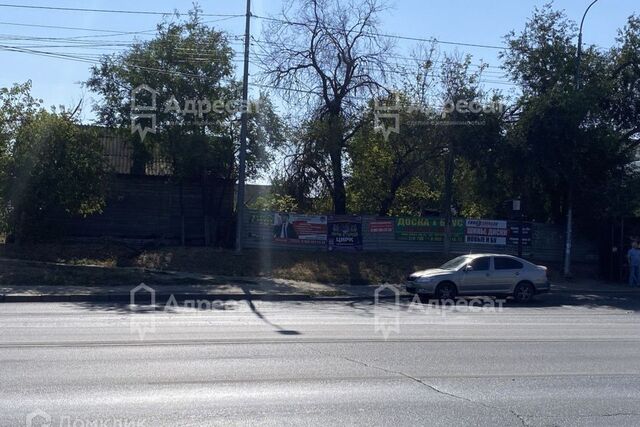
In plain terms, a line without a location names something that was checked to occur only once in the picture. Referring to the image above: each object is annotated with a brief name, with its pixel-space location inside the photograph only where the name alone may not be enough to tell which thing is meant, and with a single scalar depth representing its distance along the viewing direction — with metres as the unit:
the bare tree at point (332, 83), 29.81
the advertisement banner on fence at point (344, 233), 29.00
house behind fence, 29.75
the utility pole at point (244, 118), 25.02
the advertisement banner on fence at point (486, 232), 29.92
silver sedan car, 21.17
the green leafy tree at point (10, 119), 26.28
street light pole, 26.99
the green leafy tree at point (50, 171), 25.48
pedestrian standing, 27.17
